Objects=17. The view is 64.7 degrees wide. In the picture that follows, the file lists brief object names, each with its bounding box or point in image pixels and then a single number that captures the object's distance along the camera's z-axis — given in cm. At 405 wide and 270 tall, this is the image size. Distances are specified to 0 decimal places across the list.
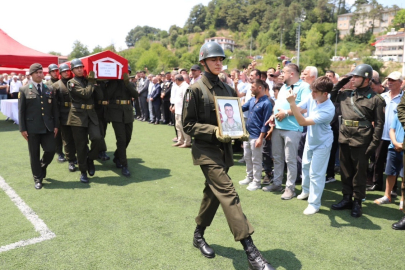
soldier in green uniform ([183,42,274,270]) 290
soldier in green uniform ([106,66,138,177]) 618
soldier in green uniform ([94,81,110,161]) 624
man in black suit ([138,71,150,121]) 1420
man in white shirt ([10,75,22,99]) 1692
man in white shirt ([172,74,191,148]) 891
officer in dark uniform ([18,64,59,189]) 535
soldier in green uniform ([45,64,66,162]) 681
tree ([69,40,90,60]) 10269
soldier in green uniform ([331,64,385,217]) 428
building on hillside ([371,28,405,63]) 9056
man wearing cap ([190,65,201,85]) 774
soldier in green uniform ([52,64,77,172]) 611
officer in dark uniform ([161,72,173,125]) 1251
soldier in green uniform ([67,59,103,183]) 561
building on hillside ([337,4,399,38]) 11288
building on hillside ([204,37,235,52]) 14781
